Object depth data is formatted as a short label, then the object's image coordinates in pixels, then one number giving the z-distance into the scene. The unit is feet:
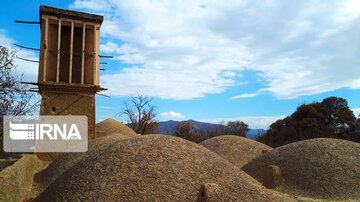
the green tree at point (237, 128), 149.28
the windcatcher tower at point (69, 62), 50.08
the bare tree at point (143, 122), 116.88
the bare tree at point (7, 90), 41.27
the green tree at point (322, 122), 99.86
